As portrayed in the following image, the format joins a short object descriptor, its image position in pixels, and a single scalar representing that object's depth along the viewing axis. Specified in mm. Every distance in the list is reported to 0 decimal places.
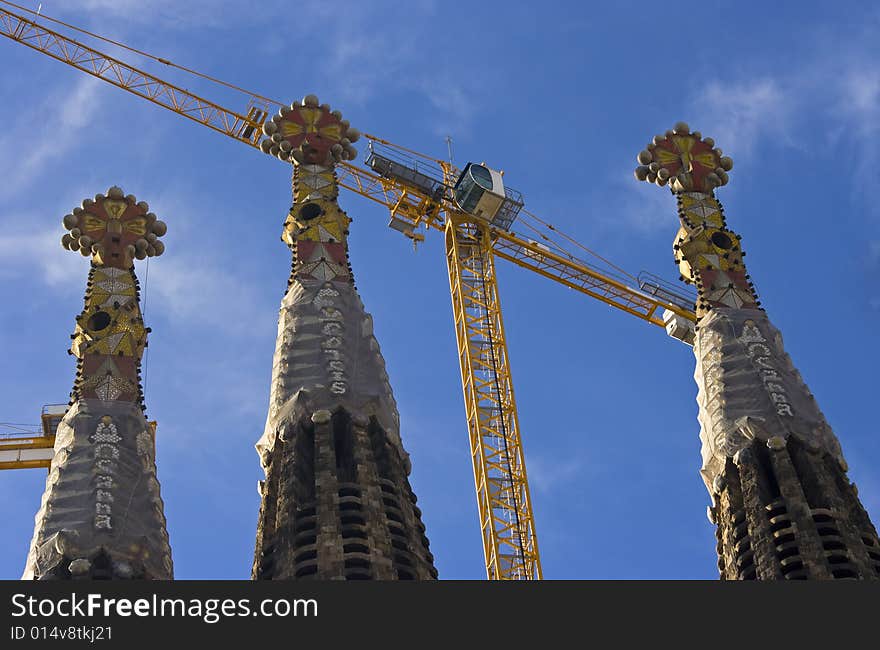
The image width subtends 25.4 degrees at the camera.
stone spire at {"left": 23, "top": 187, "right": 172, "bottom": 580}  62969
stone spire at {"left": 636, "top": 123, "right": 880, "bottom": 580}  66438
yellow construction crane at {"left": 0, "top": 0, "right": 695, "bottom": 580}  86625
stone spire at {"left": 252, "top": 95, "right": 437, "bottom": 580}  62469
